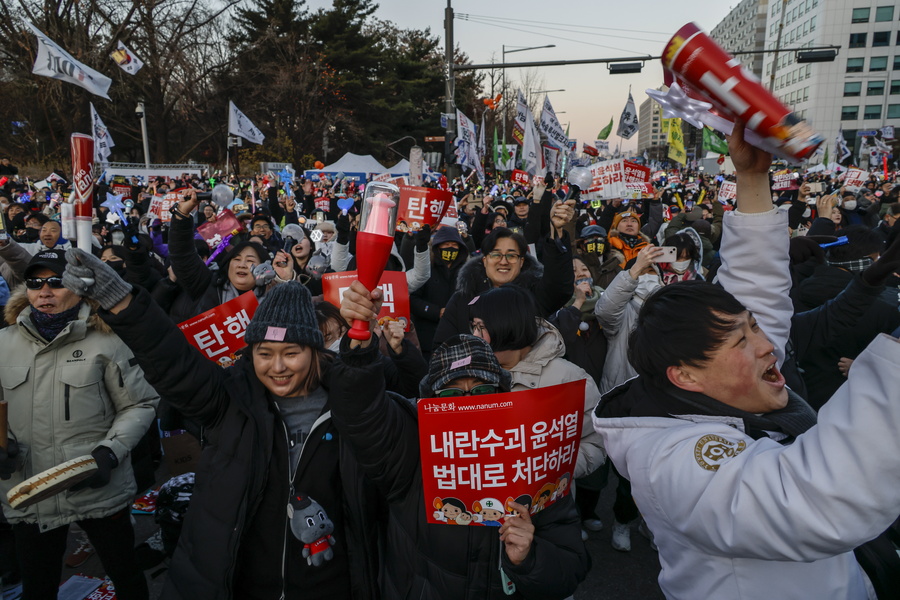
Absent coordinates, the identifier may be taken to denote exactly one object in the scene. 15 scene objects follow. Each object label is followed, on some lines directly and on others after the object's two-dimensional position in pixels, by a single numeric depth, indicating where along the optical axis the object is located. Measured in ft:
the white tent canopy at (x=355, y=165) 96.02
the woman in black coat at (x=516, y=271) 11.61
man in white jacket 3.11
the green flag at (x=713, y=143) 34.81
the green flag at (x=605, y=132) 54.72
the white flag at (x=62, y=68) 32.83
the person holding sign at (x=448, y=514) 5.58
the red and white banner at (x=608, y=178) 20.24
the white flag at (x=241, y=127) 48.52
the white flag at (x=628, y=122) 48.90
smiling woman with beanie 6.56
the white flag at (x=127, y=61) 52.60
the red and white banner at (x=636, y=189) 22.85
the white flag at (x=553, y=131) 44.32
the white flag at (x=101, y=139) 40.58
